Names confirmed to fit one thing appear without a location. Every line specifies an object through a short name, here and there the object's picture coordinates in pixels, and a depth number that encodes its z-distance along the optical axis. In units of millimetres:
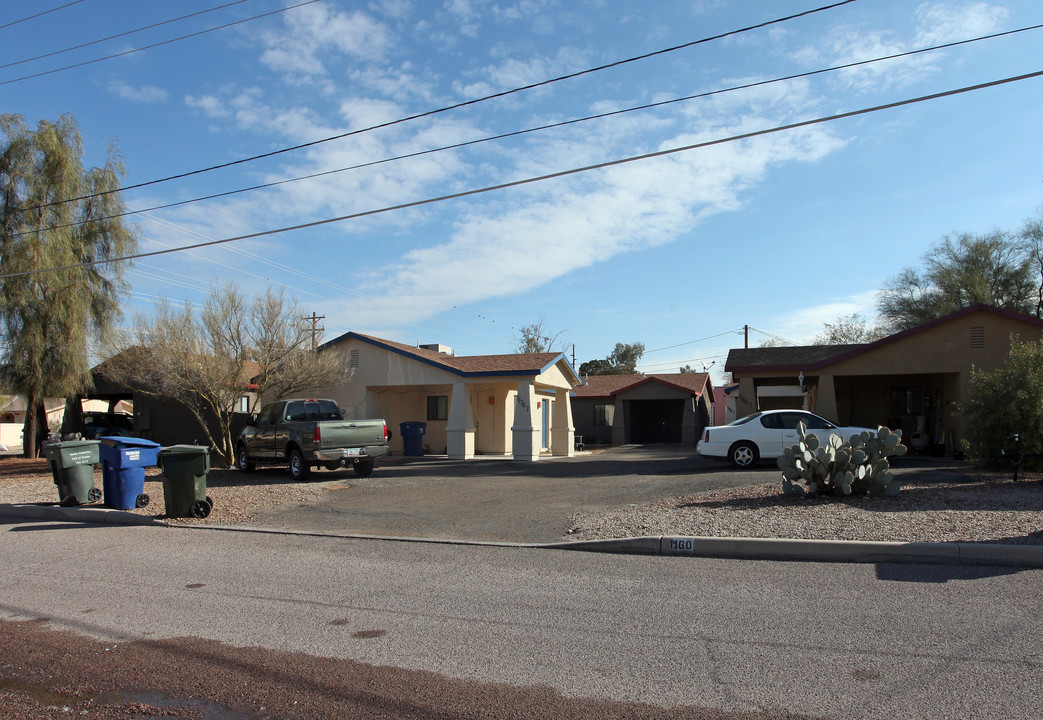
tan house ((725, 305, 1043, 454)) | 20922
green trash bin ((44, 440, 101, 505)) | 13430
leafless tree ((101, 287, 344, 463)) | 19422
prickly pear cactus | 10920
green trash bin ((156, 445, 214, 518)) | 12172
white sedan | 17875
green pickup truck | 17062
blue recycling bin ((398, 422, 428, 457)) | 24859
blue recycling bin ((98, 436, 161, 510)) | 12977
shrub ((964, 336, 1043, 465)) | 14156
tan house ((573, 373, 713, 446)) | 39344
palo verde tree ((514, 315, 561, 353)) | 59750
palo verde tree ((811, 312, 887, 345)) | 53375
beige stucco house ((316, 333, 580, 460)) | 23000
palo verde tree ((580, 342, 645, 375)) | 73875
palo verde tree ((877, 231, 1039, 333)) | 33406
